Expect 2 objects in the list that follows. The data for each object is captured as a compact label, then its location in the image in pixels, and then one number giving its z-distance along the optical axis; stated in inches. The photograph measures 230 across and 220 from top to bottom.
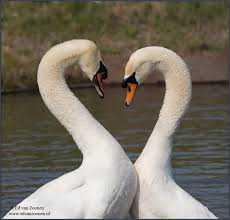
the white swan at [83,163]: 677.3
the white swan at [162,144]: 700.0
